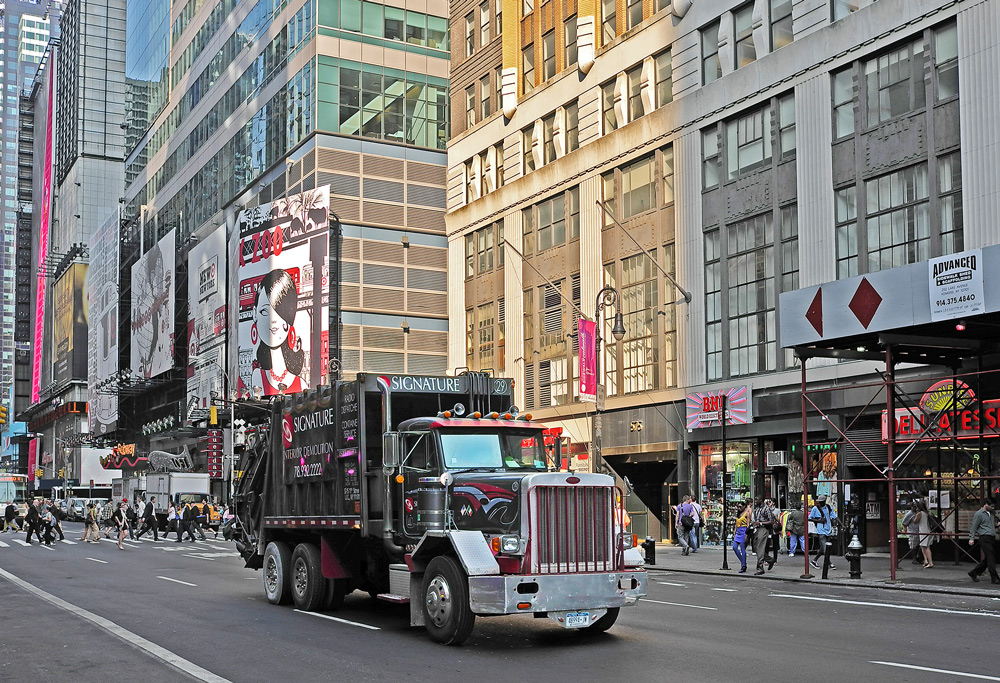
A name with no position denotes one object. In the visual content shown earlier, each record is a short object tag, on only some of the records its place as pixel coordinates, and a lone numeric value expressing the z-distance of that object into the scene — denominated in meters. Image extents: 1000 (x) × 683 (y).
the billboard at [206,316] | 75.88
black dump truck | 13.31
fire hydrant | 24.57
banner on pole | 40.34
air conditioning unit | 35.47
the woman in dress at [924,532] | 27.28
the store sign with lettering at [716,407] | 36.16
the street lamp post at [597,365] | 31.67
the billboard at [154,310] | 89.25
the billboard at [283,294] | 64.38
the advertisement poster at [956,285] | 21.72
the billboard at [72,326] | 138.88
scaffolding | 25.41
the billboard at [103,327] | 111.75
